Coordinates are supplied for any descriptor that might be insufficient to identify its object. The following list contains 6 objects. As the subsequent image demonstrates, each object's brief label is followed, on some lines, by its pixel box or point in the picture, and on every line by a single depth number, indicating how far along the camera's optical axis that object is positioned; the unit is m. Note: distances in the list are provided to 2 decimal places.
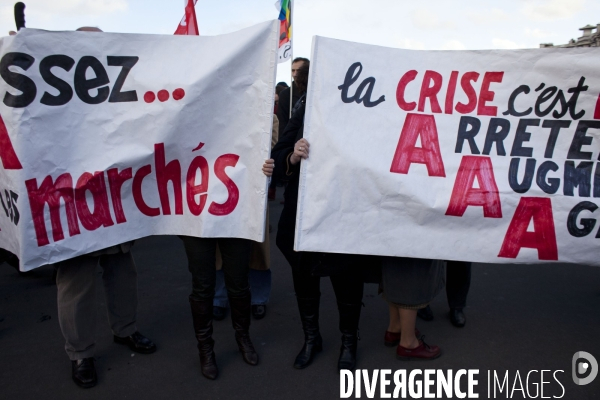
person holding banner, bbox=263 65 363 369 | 2.78
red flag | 4.06
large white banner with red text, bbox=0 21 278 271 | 2.37
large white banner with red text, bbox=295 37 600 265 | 2.56
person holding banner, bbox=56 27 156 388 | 2.71
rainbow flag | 5.82
